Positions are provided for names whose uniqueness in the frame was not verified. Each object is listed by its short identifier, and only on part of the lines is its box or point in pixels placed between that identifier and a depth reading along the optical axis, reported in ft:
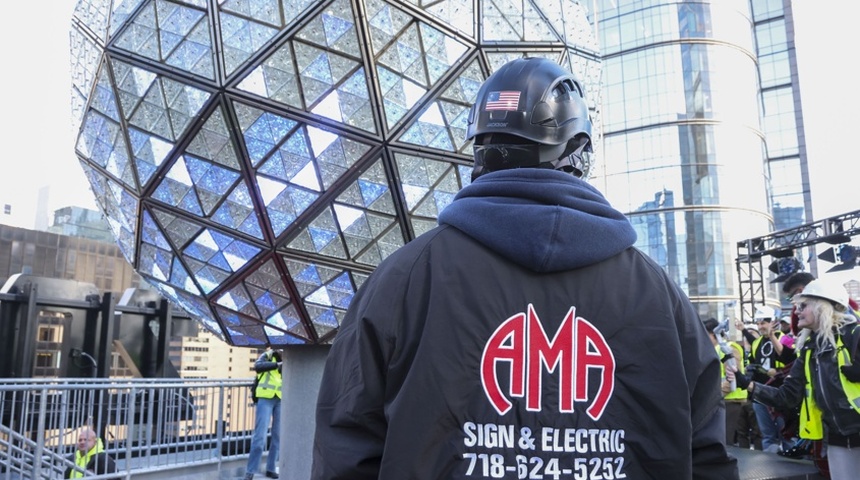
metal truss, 59.62
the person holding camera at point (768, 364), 25.75
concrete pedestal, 13.19
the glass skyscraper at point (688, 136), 112.57
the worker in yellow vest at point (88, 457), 24.14
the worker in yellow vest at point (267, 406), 23.15
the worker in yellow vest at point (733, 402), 28.60
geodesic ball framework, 10.16
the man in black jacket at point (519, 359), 4.06
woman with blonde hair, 14.35
